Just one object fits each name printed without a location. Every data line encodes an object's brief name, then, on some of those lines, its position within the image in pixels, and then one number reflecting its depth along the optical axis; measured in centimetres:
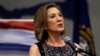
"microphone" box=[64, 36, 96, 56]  483
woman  500
